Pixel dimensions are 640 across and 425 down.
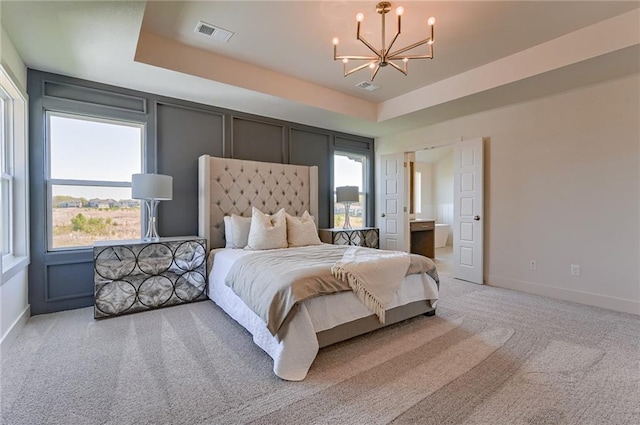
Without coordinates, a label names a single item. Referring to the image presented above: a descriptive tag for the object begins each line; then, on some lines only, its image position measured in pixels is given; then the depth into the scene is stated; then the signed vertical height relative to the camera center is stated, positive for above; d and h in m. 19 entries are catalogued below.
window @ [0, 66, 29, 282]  2.78 +0.32
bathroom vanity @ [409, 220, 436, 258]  6.60 -0.70
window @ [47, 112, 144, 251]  3.27 +0.35
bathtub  8.14 -0.69
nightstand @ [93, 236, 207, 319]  3.04 -0.70
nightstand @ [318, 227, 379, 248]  4.87 -0.45
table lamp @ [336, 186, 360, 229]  5.10 +0.26
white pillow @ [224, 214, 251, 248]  3.72 -0.26
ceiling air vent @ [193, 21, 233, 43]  2.76 +1.67
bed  2.07 -0.70
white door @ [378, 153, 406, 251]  5.44 +0.13
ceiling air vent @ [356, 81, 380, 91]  4.03 +1.67
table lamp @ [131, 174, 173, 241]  3.24 +0.22
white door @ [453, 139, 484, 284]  4.38 -0.03
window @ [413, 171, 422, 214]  8.98 +0.51
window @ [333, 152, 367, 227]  5.62 +0.58
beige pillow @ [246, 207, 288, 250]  3.54 -0.28
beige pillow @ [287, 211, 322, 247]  3.85 -0.30
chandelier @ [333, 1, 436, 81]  2.43 +1.25
